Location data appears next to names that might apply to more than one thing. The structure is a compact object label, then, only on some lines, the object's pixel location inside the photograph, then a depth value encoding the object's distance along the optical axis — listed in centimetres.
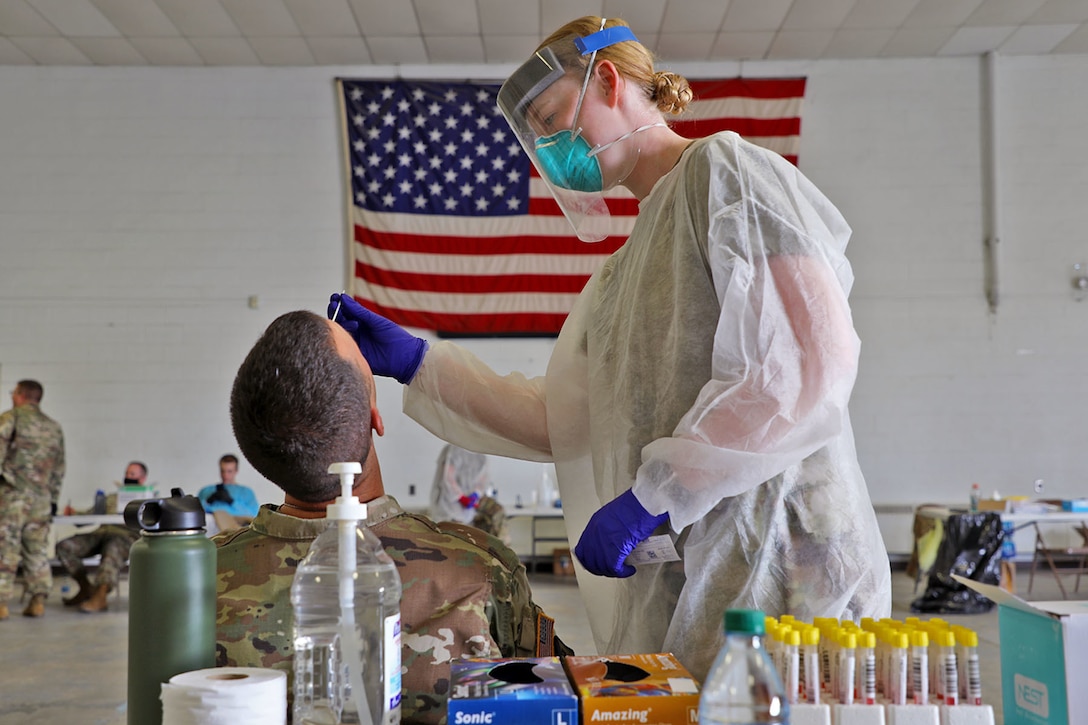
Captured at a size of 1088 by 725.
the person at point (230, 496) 669
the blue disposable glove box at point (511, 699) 78
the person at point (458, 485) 706
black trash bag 602
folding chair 660
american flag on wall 783
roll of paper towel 79
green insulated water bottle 86
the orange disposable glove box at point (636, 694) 79
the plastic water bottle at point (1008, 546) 633
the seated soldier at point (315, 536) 119
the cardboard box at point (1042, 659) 94
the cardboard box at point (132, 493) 642
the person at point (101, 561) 627
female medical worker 116
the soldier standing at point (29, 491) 611
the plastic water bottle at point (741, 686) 72
